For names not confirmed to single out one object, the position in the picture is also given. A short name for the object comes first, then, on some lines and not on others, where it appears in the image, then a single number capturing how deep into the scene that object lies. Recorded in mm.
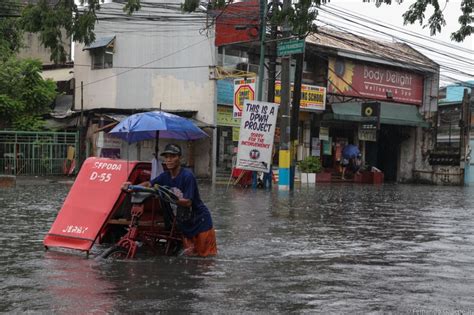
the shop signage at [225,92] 28378
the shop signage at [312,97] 29328
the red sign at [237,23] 24650
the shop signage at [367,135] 34156
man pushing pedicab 7211
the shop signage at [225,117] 28594
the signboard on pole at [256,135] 21578
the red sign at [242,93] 24256
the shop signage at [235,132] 29000
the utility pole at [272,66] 22438
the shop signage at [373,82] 31578
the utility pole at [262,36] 21808
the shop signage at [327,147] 32875
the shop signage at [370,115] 30359
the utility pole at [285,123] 21281
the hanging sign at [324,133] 32219
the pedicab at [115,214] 7316
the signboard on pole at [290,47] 19188
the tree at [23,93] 29677
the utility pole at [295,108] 22422
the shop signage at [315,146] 32156
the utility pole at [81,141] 29362
